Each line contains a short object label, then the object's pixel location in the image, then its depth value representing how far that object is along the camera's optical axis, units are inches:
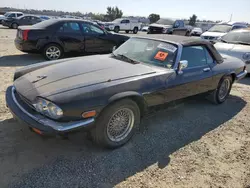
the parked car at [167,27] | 734.5
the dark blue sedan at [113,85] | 98.6
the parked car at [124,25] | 978.1
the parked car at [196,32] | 900.0
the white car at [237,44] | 272.5
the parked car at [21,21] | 837.2
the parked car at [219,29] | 466.4
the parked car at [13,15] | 885.8
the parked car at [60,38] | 286.8
